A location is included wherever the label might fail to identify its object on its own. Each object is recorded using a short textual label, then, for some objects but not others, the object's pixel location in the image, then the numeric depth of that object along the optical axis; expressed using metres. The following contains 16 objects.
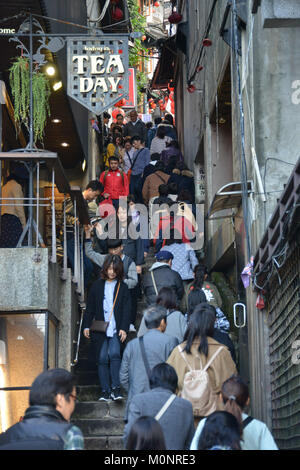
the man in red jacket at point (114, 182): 16.75
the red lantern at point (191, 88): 18.83
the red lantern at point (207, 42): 15.25
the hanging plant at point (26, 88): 11.96
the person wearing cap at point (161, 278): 11.38
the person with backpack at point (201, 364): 7.26
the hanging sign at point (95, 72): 12.11
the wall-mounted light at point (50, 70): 13.35
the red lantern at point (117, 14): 26.59
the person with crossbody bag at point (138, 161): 18.56
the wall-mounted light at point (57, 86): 13.78
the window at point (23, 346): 9.95
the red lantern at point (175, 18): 23.25
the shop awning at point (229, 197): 10.80
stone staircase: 9.01
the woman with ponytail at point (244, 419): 5.67
